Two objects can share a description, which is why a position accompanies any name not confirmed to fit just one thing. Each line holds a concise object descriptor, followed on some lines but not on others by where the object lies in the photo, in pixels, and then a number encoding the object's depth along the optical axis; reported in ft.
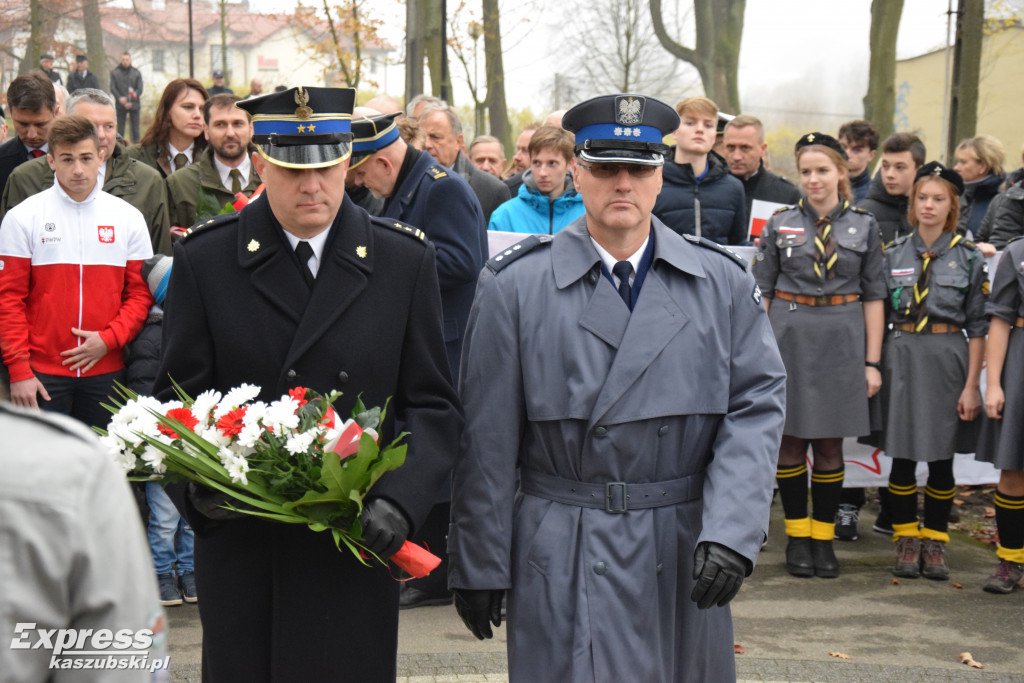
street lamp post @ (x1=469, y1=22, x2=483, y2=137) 71.10
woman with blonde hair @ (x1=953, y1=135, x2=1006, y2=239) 28.40
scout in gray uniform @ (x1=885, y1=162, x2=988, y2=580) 21.85
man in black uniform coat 10.35
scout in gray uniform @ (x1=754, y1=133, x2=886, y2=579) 21.77
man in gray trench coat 10.50
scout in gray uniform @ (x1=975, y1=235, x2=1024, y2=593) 20.68
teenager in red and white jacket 18.48
